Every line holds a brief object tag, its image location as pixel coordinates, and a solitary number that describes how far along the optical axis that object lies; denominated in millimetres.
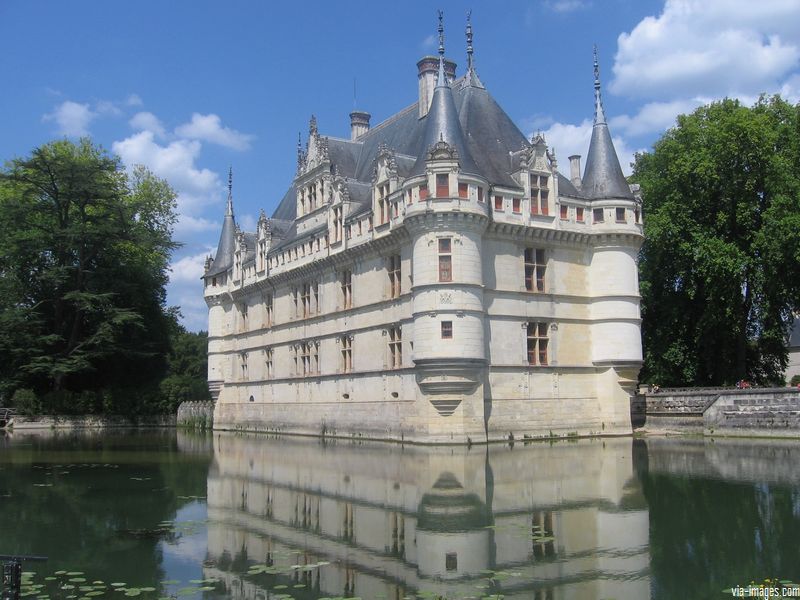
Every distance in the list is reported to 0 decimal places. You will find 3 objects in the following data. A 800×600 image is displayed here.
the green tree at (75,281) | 40750
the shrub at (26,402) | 41875
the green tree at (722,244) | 31141
